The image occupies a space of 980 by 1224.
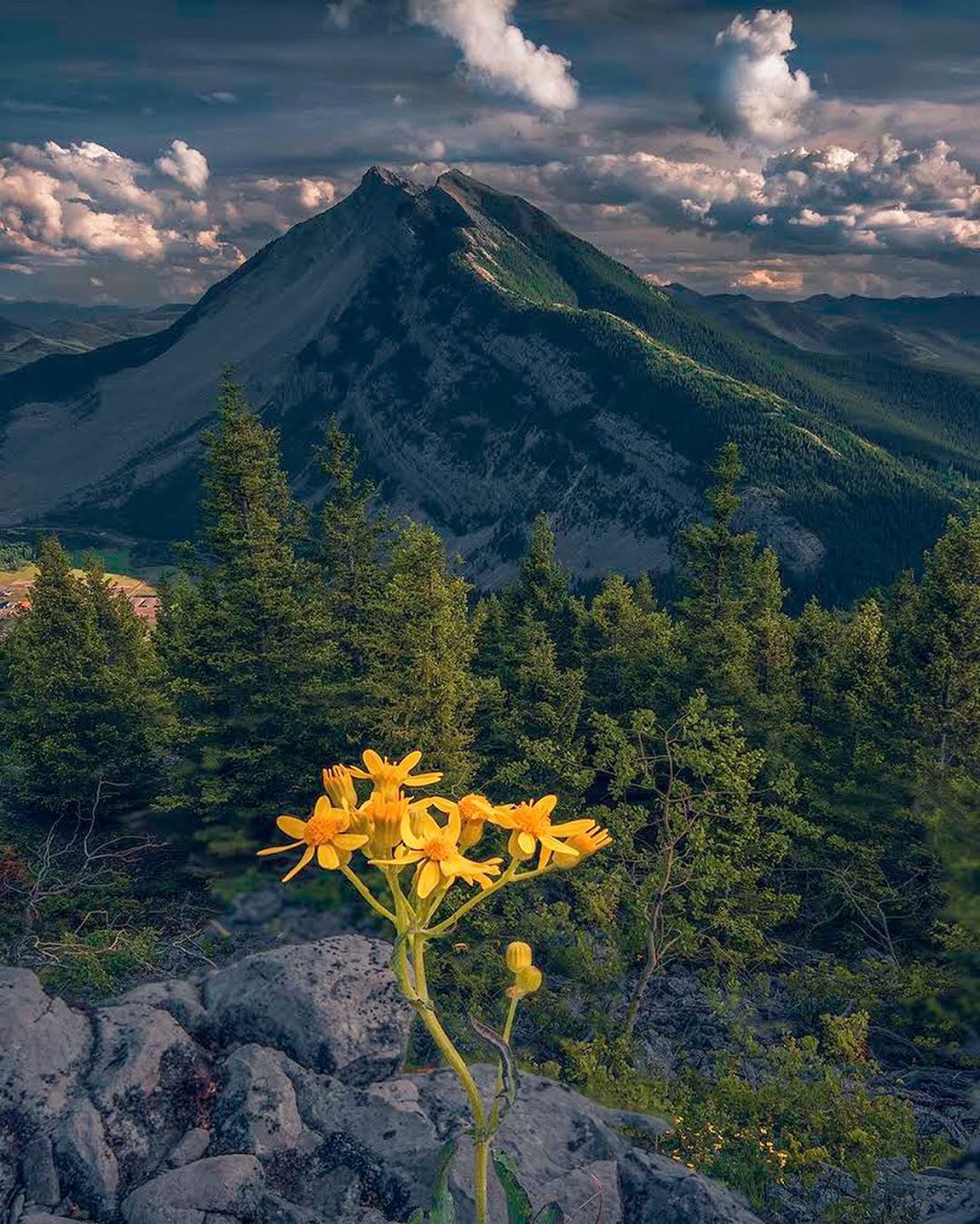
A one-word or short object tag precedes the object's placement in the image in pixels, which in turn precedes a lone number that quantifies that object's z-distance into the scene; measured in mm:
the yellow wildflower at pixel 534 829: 3490
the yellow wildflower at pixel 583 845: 3521
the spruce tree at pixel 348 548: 30516
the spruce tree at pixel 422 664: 22188
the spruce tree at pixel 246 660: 26312
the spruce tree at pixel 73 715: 29156
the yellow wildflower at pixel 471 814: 3582
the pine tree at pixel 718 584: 27891
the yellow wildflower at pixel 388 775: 3523
